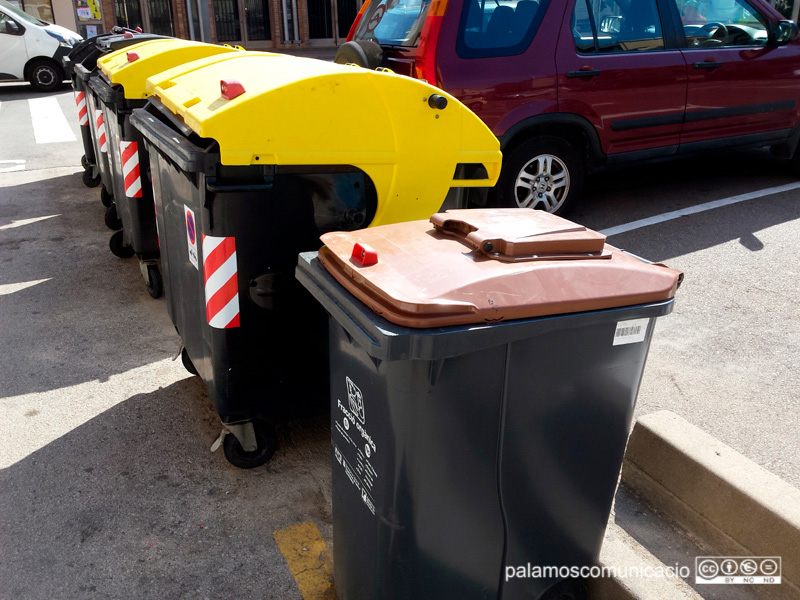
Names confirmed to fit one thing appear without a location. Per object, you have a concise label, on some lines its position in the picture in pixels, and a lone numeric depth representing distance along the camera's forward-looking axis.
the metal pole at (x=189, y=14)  23.97
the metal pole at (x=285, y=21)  24.73
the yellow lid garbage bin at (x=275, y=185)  2.70
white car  14.60
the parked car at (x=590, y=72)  5.18
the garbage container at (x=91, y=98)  6.13
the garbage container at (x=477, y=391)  1.84
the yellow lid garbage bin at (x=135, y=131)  4.68
